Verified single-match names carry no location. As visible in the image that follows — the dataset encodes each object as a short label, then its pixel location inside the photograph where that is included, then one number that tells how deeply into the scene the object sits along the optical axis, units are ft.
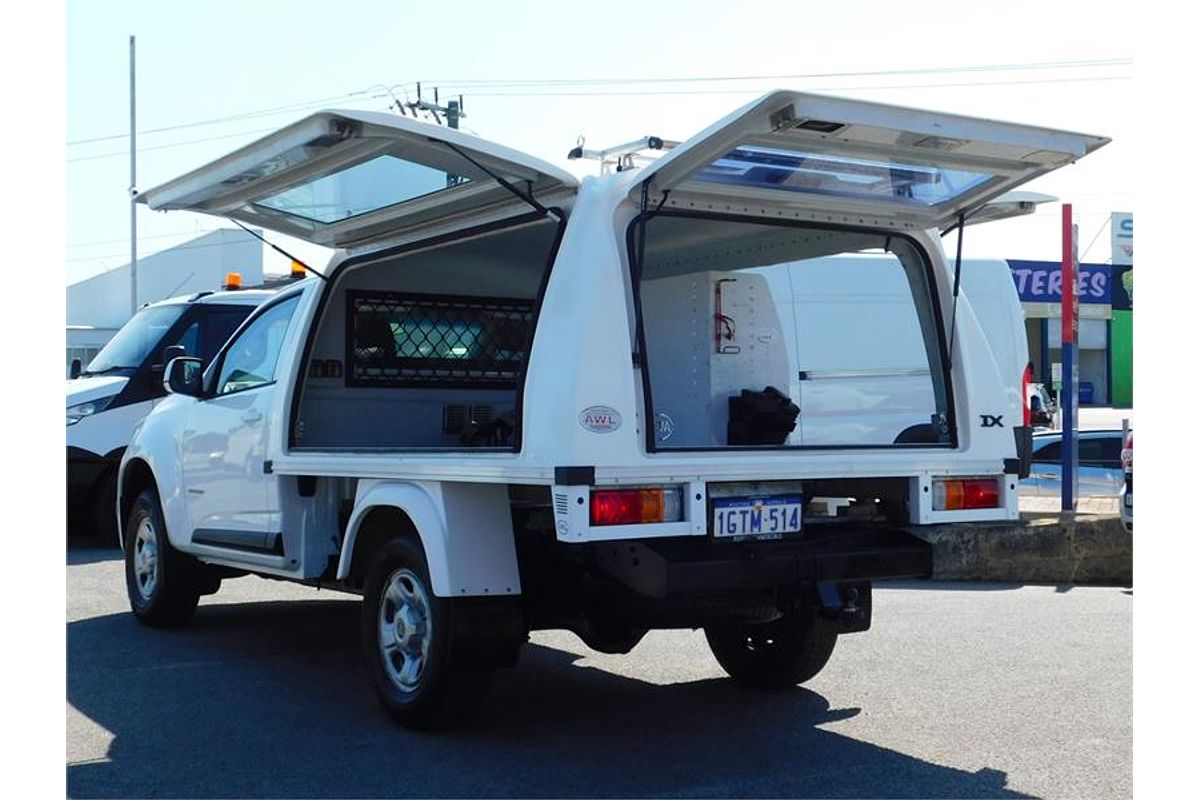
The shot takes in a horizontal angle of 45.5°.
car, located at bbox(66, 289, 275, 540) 41.39
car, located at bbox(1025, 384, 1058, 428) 49.34
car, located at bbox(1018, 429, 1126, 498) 46.47
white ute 17.46
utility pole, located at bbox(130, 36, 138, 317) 108.78
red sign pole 40.83
